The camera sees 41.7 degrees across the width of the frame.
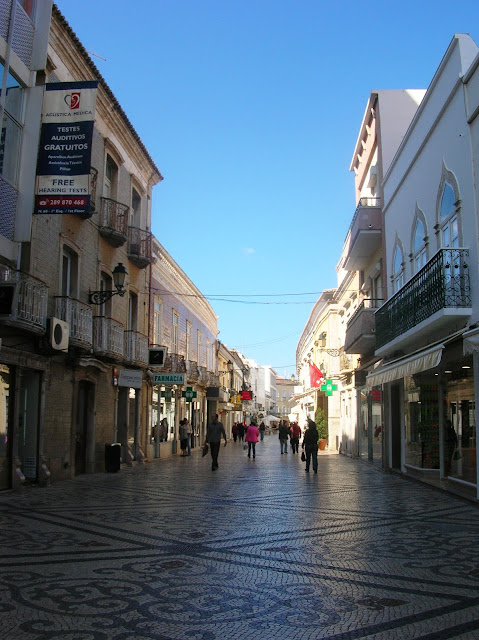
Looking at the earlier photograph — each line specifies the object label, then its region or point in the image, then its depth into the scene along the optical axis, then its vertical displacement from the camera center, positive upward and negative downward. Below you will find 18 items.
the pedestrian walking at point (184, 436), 27.00 -1.56
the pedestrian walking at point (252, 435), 25.78 -1.43
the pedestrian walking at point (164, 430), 26.03 -1.28
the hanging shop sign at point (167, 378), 22.00 +0.75
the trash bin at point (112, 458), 17.39 -1.61
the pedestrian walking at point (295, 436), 30.88 -1.78
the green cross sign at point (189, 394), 26.72 +0.24
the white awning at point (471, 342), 9.83 +0.94
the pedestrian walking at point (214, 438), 18.70 -1.13
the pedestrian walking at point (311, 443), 17.65 -1.21
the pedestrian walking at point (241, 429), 43.87 -2.06
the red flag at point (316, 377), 32.84 +1.23
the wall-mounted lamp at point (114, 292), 16.09 +2.80
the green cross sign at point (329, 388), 29.83 +0.59
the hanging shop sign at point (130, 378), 19.11 +0.65
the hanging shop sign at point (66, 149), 11.30 +4.55
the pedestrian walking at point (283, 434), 30.70 -1.66
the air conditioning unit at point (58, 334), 12.96 +1.37
